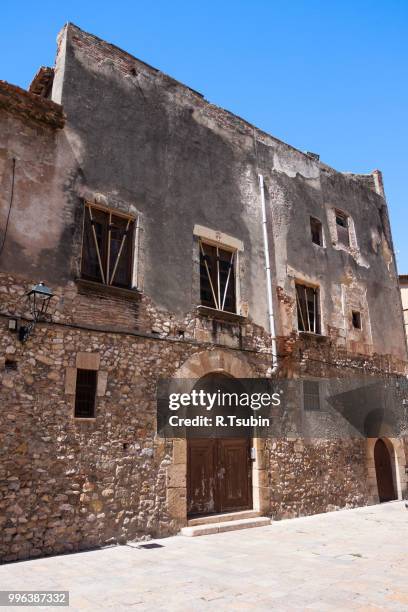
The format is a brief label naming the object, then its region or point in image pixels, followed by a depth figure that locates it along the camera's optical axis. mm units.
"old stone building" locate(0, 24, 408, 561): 6938
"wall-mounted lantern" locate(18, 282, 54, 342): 6887
